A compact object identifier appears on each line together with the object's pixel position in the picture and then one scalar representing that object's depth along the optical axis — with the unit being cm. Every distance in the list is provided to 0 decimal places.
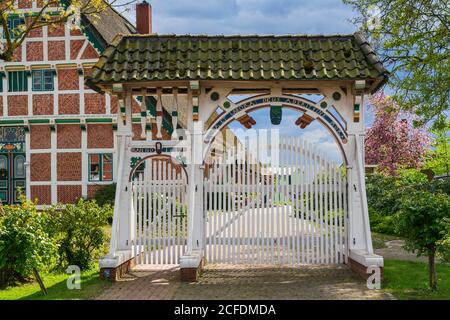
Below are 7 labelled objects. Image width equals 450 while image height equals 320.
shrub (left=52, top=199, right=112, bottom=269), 1139
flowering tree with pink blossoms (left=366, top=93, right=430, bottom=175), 3198
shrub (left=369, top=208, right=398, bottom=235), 1881
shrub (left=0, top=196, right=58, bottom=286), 842
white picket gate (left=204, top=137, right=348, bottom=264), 1123
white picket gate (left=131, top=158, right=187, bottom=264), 1137
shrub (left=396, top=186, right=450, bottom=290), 872
